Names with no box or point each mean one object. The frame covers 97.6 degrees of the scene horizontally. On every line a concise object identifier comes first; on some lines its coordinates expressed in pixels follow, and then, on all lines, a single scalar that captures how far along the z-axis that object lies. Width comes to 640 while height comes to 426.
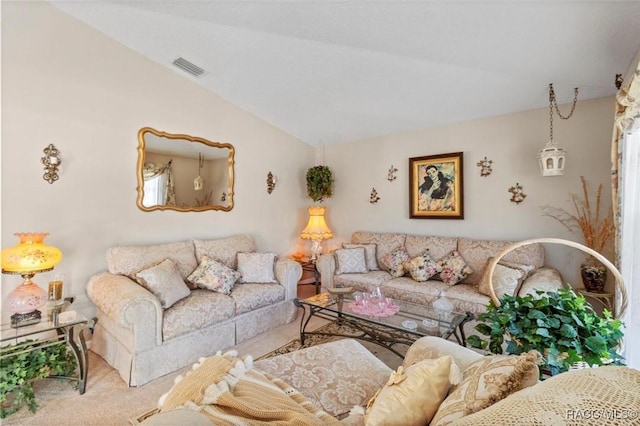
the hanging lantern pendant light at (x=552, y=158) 2.63
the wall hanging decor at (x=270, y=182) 4.08
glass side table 1.82
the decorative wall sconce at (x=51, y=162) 2.35
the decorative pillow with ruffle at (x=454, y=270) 3.04
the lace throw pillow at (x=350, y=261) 3.55
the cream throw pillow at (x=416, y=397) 0.83
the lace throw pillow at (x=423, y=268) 3.17
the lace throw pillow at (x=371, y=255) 3.70
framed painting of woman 3.52
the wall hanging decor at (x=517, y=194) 3.12
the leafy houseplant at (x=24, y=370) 1.73
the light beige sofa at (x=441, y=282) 2.60
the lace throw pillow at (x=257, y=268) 3.11
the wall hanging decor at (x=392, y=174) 4.02
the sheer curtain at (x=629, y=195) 1.73
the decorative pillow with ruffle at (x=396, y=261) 3.38
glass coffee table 2.08
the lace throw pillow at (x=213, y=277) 2.73
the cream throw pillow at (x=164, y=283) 2.31
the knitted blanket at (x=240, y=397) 0.95
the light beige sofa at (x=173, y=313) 2.04
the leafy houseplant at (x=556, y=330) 0.98
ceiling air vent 2.91
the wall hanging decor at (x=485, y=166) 3.32
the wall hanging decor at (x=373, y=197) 4.18
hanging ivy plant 4.35
